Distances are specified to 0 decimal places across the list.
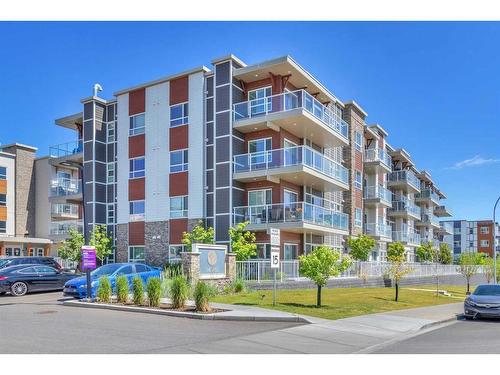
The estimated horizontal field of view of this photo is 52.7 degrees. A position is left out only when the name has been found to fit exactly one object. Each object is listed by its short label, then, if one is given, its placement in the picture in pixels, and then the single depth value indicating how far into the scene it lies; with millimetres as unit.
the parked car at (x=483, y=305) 18625
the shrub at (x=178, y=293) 16453
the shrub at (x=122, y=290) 17578
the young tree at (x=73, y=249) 35125
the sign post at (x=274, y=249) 17203
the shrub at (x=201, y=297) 15852
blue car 20062
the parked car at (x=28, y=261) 26977
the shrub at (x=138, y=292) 17109
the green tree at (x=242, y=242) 27312
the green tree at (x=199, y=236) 29522
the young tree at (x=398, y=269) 25266
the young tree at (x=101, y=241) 34678
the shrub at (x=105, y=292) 17953
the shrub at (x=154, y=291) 16719
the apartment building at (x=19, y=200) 42594
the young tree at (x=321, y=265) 18359
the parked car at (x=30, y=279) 22334
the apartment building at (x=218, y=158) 29969
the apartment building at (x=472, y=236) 113938
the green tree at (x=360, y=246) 36594
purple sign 18109
